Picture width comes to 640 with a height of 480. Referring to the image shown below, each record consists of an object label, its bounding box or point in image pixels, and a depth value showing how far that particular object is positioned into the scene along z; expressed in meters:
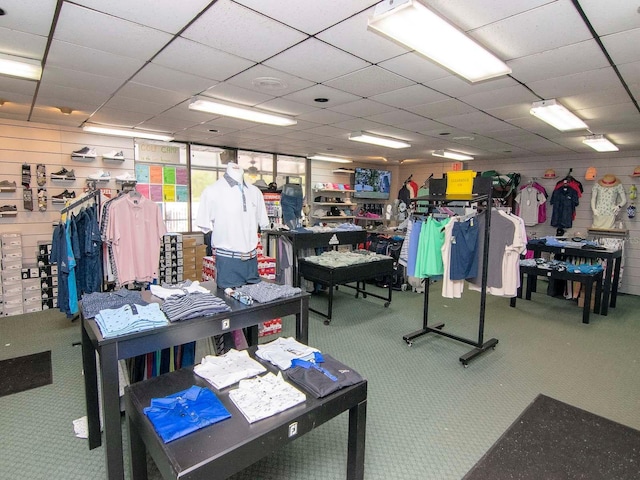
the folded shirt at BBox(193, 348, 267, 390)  1.82
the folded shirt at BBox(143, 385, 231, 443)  1.44
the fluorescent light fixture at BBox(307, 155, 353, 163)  8.51
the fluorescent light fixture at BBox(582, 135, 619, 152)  5.44
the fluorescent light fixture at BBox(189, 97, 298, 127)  3.86
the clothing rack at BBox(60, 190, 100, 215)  3.88
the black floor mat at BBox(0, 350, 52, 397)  3.10
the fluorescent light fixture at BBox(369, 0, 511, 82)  1.92
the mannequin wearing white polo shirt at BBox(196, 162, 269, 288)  2.98
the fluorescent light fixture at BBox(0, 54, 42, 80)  2.78
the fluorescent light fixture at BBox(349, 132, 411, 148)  5.59
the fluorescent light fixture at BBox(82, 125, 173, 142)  5.39
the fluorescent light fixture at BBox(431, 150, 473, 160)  7.42
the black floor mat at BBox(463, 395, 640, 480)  2.22
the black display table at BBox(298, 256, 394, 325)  4.82
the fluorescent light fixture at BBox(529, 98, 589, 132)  3.66
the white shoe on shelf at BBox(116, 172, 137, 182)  5.76
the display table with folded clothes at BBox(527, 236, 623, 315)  5.41
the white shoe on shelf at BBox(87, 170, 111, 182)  5.50
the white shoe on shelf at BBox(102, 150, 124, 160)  5.62
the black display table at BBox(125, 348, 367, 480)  1.33
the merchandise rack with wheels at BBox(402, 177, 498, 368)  3.65
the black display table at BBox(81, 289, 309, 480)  1.80
